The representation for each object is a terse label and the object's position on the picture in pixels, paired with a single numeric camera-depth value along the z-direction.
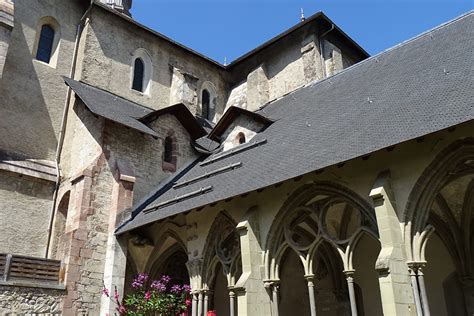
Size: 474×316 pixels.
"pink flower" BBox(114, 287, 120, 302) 11.26
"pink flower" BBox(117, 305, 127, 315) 10.79
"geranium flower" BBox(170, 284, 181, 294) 10.80
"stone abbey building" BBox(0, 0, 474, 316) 8.24
